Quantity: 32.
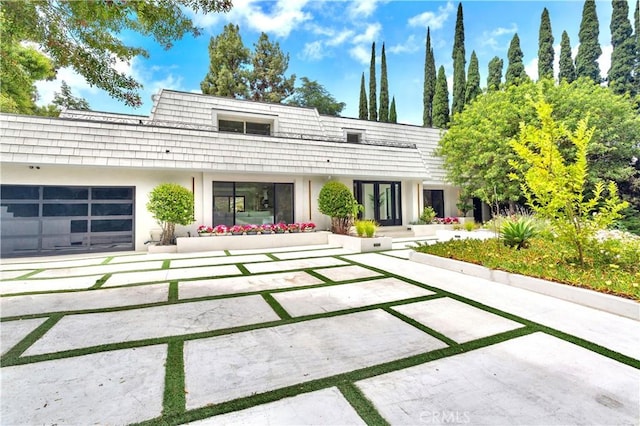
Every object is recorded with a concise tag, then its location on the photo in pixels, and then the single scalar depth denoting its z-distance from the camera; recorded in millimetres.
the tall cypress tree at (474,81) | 21250
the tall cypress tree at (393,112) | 28031
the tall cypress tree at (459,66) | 22156
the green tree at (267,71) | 27188
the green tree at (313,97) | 29811
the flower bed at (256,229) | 10141
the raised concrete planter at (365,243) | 9273
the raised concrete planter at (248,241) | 9391
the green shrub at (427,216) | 14102
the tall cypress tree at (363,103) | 28547
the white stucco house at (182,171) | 8703
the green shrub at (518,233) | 7020
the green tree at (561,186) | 4738
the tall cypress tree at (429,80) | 24484
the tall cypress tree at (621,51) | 17391
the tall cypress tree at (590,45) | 18502
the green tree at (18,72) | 4684
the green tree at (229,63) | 26058
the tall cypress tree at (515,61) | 20047
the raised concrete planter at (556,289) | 3678
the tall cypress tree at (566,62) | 19578
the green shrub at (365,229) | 9719
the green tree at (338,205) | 11047
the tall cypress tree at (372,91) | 27906
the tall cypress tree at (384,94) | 27375
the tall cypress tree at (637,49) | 17219
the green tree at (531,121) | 11391
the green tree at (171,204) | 9031
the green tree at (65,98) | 20828
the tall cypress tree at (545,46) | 19734
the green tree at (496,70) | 20494
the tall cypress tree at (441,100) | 22891
